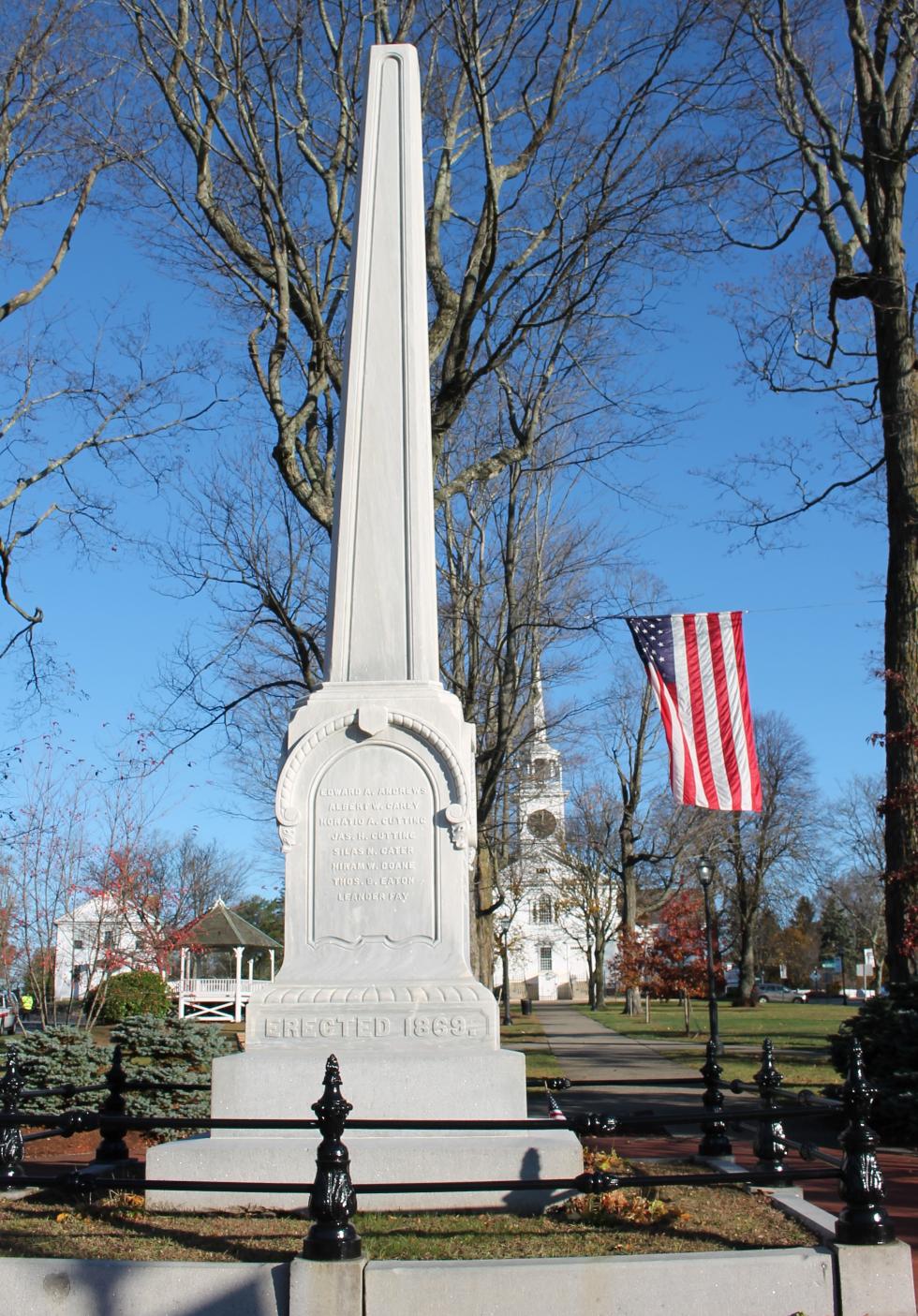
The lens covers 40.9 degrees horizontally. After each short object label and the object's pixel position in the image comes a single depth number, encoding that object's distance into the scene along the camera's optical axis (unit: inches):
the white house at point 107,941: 1032.8
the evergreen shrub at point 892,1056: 480.4
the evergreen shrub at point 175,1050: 565.3
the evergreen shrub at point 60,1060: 579.2
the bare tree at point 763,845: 2207.2
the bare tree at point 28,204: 655.1
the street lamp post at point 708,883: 973.2
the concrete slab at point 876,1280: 205.8
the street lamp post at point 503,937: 2193.4
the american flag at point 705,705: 583.8
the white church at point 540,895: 1277.1
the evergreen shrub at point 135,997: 967.0
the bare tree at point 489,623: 882.8
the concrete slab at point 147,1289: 203.6
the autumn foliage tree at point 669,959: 1822.1
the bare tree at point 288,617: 765.3
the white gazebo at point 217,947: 1513.3
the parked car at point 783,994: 3159.5
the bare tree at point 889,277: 588.4
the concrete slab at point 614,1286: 199.8
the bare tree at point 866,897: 2778.1
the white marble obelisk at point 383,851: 283.9
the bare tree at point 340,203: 584.4
